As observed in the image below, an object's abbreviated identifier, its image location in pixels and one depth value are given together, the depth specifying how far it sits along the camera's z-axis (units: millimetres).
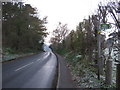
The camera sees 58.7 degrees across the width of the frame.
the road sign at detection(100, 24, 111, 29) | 5871
